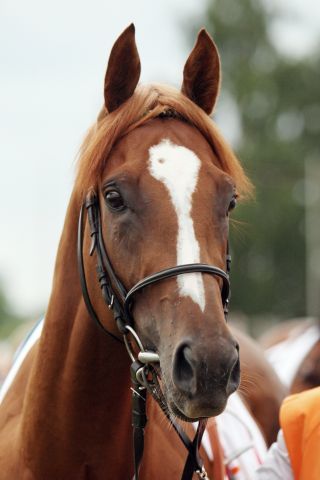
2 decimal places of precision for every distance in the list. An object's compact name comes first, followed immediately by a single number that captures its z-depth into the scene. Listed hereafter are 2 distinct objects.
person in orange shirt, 6.56
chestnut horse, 5.57
